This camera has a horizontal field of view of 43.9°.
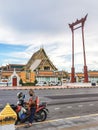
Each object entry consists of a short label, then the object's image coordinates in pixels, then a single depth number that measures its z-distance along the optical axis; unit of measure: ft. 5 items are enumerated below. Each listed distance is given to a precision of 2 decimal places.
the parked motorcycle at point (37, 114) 15.78
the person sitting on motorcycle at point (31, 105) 15.70
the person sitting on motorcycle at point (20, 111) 15.69
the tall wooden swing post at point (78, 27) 90.96
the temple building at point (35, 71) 103.89
